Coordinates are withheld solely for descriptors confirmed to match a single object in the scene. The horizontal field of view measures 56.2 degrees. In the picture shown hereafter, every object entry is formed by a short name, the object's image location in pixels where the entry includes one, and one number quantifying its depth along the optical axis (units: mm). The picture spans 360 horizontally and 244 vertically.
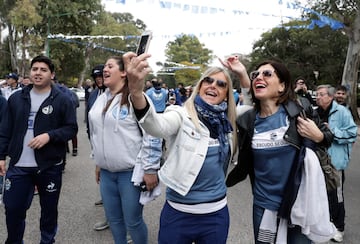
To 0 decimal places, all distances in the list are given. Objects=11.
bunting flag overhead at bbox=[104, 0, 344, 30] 11005
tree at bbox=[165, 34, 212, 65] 75375
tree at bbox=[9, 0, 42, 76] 19516
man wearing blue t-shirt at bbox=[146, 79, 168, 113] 8359
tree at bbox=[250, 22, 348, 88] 30328
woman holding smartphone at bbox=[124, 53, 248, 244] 1996
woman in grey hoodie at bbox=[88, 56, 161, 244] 2611
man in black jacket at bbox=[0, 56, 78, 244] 2867
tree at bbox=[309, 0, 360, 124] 13711
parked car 35106
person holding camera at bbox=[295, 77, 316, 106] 4176
